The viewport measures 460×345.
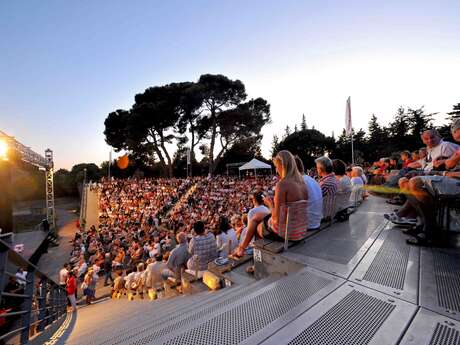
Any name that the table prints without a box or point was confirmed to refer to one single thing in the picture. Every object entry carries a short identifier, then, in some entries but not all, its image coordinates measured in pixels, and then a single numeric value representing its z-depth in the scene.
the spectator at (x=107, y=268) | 8.43
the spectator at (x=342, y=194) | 4.11
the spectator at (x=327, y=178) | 3.71
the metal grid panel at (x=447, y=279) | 1.47
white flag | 7.99
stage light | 10.65
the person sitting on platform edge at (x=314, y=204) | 3.15
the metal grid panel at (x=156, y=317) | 1.85
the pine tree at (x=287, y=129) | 70.25
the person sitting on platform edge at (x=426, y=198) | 2.51
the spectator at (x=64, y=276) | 6.53
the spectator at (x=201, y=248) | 4.00
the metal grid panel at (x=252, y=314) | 1.27
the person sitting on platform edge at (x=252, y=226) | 3.30
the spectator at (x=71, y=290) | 5.81
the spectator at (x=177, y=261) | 4.57
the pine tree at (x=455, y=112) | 22.22
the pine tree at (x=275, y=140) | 60.44
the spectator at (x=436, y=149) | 3.19
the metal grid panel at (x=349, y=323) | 1.17
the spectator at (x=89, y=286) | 6.62
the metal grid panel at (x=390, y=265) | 1.78
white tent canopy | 19.88
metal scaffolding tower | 11.13
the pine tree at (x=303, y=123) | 70.75
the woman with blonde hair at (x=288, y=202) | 2.69
